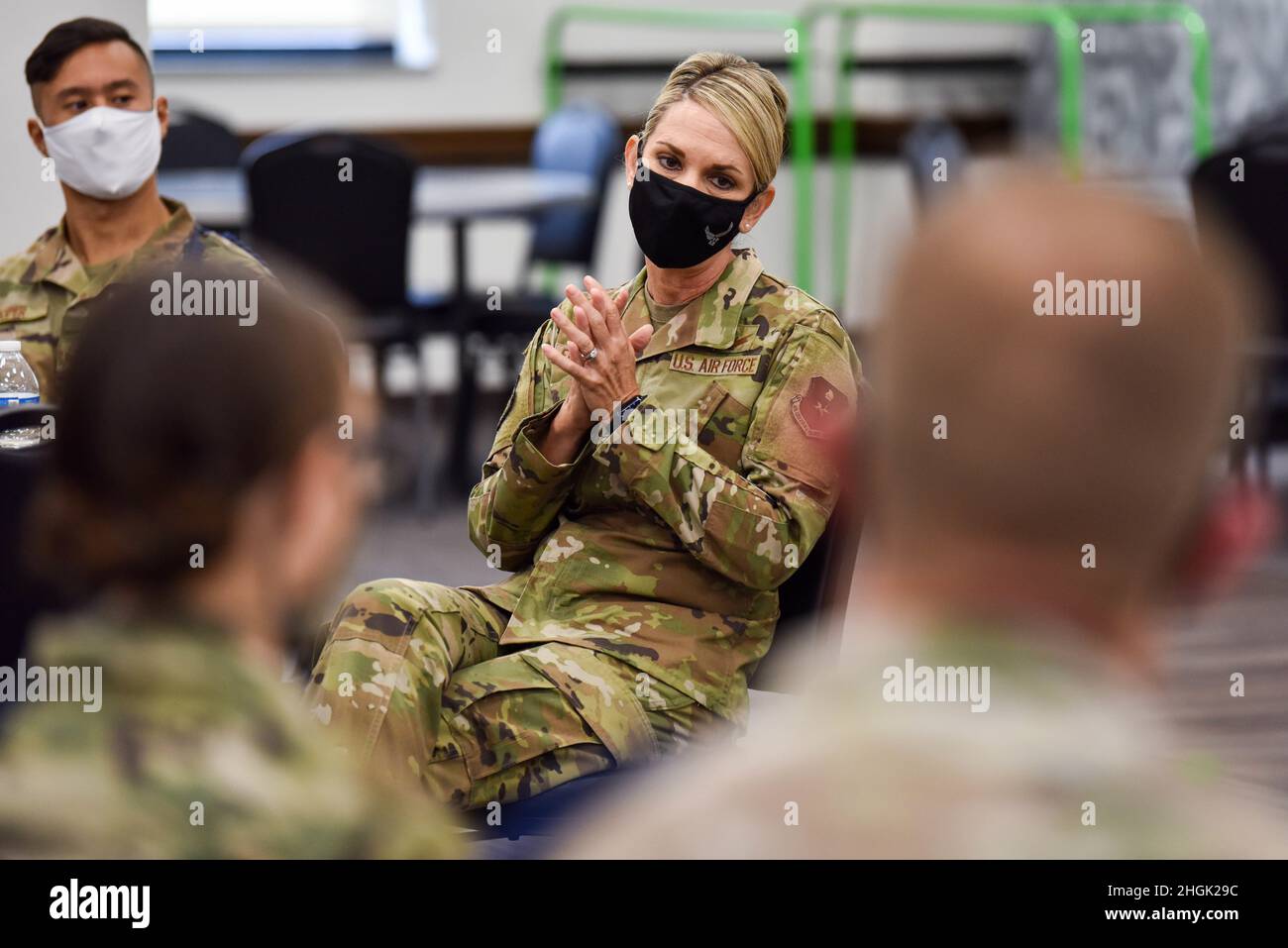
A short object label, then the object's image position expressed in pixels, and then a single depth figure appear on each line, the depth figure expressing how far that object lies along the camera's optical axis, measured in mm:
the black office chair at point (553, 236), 9828
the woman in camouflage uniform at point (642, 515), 3287
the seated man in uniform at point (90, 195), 4446
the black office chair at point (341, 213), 8585
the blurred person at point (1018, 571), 1325
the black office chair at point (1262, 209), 8270
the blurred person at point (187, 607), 1600
